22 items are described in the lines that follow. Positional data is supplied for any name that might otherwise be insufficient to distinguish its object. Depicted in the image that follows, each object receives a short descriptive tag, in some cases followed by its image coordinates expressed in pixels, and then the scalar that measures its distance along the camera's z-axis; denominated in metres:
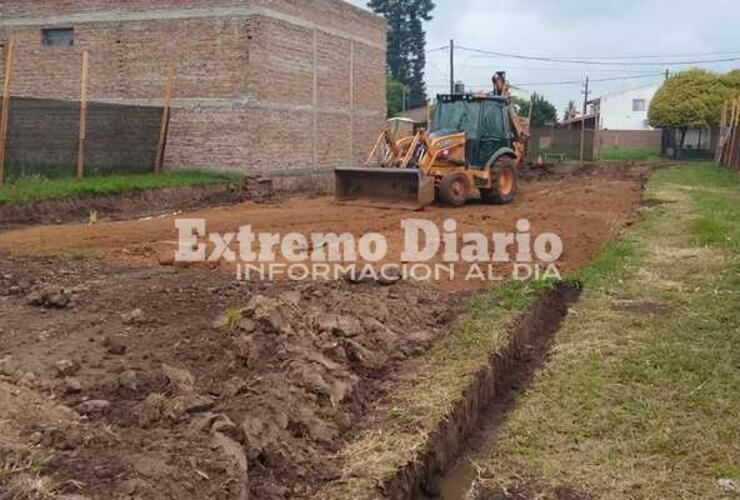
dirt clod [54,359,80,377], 4.56
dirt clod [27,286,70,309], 6.30
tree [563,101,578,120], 68.75
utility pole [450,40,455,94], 53.69
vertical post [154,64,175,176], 18.19
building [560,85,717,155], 45.59
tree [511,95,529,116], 49.12
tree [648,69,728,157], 42.19
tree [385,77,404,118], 60.97
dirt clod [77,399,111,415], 4.05
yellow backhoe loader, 14.62
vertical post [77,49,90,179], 15.62
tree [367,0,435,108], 71.50
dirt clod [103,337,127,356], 5.08
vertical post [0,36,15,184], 13.98
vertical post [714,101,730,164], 32.25
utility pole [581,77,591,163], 36.66
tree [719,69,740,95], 42.50
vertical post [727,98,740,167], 27.48
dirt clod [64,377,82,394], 4.32
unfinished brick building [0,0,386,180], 19.44
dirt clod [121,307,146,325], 5.85
